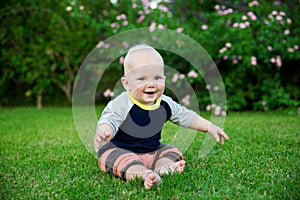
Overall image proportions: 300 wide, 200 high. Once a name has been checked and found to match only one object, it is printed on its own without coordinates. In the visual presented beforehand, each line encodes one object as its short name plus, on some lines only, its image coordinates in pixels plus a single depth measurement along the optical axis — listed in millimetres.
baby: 2180
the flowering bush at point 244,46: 5105
